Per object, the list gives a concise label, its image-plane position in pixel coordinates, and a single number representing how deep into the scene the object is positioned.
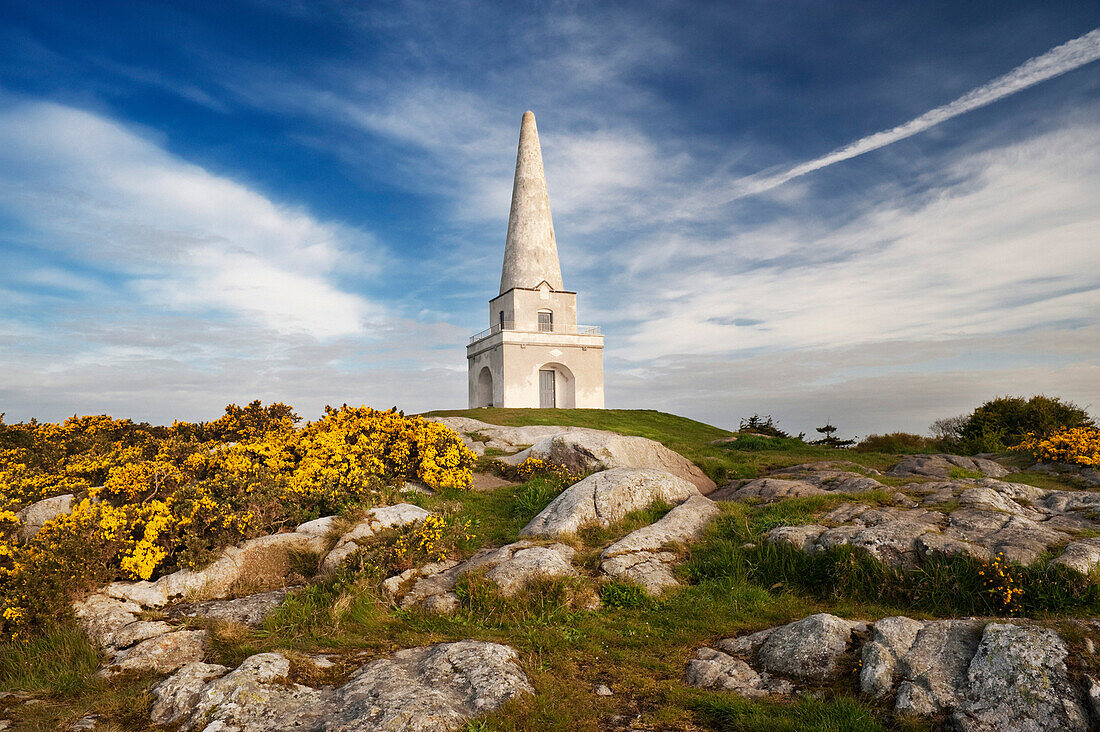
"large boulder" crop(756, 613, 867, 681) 5.88
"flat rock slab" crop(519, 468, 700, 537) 10.26
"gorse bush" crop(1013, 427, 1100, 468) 15.78
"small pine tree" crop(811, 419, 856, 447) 30.17
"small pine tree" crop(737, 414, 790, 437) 33.66
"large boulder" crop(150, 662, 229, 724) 5.32
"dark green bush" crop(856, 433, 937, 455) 26.08
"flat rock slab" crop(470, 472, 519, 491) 14.21
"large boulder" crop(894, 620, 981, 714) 5.20
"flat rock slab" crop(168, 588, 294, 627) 7.61
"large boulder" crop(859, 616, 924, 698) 5.48
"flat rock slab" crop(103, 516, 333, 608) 8.24
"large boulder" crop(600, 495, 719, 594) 8.44
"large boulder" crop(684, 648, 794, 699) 5.76
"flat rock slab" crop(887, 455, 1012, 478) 15.58
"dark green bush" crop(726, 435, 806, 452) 23.62
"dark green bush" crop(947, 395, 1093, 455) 22.89
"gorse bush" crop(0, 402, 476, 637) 8.09
